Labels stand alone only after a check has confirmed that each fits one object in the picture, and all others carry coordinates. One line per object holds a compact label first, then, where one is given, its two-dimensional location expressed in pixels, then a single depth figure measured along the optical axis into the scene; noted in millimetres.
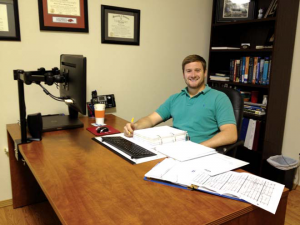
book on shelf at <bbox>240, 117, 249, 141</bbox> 2680
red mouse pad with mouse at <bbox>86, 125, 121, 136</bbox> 1764
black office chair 1750
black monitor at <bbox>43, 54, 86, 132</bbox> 1546
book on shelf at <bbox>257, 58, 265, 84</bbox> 2537
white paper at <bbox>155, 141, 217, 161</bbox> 1298
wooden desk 849
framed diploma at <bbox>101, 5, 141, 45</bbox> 2326
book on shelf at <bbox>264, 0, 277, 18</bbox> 2406
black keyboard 1350
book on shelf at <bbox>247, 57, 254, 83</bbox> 2633
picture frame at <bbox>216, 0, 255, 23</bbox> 2664
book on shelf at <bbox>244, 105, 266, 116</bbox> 2549
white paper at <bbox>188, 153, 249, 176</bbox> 1153
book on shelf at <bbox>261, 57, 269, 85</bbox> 2498
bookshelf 2387
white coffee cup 2041
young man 1787
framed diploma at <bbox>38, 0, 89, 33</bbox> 2061
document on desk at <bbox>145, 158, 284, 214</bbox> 947
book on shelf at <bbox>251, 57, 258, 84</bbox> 2592
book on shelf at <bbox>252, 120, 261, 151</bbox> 2588
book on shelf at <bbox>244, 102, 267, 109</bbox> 2543
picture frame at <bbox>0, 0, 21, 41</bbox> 1906
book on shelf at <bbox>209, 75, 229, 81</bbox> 2896
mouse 1775
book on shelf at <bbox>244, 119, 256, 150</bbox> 2614
